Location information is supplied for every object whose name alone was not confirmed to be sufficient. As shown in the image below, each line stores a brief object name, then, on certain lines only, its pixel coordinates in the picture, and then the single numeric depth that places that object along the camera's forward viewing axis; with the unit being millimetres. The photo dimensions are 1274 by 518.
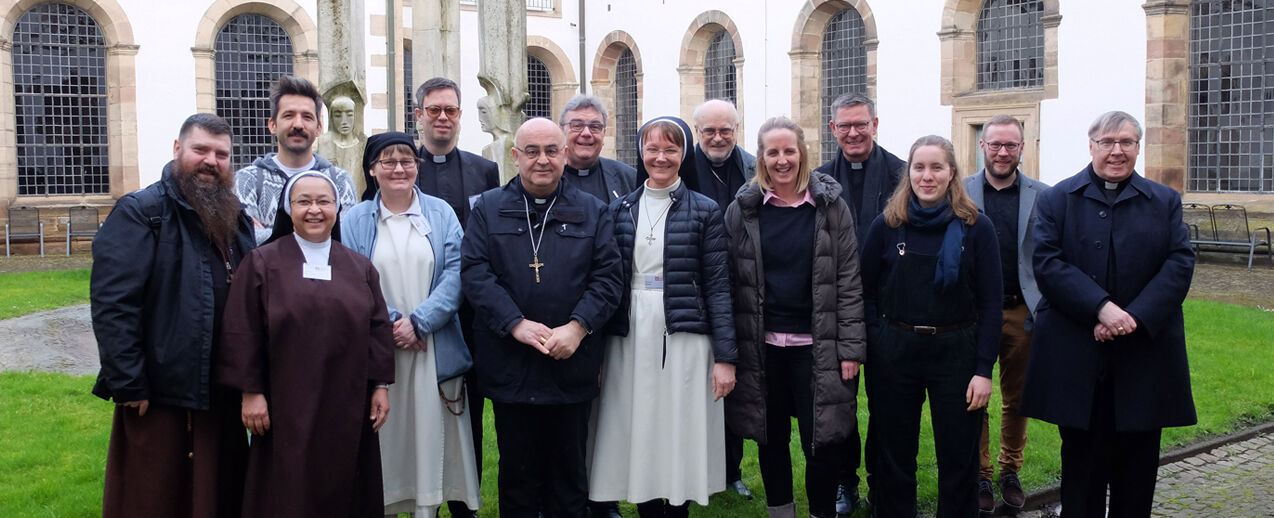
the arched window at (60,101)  19125
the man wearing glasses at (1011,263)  4629
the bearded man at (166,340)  3369
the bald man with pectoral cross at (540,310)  3924
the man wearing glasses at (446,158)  4898
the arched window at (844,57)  18891
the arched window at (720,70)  21797
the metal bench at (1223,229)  13859
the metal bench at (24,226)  18344
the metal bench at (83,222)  18594
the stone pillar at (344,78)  7922
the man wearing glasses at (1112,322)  3934
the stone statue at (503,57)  10164
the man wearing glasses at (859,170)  4695
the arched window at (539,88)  25062
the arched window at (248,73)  20250
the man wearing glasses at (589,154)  4891
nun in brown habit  3496
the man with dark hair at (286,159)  4328
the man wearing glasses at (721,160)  4660
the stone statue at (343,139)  7766
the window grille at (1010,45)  16000
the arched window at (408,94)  21703
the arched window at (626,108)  24984
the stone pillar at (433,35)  11125
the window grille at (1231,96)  14367
